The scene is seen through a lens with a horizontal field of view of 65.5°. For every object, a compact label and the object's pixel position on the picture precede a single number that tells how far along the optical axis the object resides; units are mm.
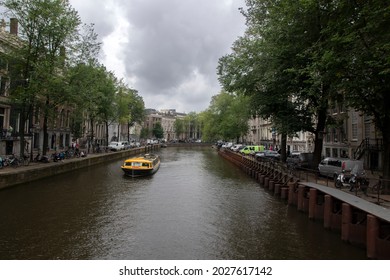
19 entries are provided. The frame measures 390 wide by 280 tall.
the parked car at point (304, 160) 29086
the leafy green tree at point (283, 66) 18734
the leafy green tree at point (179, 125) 168375
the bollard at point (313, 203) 15688
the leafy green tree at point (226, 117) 71438
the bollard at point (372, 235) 10172
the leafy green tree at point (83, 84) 29812
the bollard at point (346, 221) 11984
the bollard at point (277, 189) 22859
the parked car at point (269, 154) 41844
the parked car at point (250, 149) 53691
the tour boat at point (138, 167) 31311
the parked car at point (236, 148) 63716
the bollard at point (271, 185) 24469
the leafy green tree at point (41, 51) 26125
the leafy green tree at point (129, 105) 63038
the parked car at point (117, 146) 61544
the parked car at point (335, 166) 19655
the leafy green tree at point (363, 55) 14047
